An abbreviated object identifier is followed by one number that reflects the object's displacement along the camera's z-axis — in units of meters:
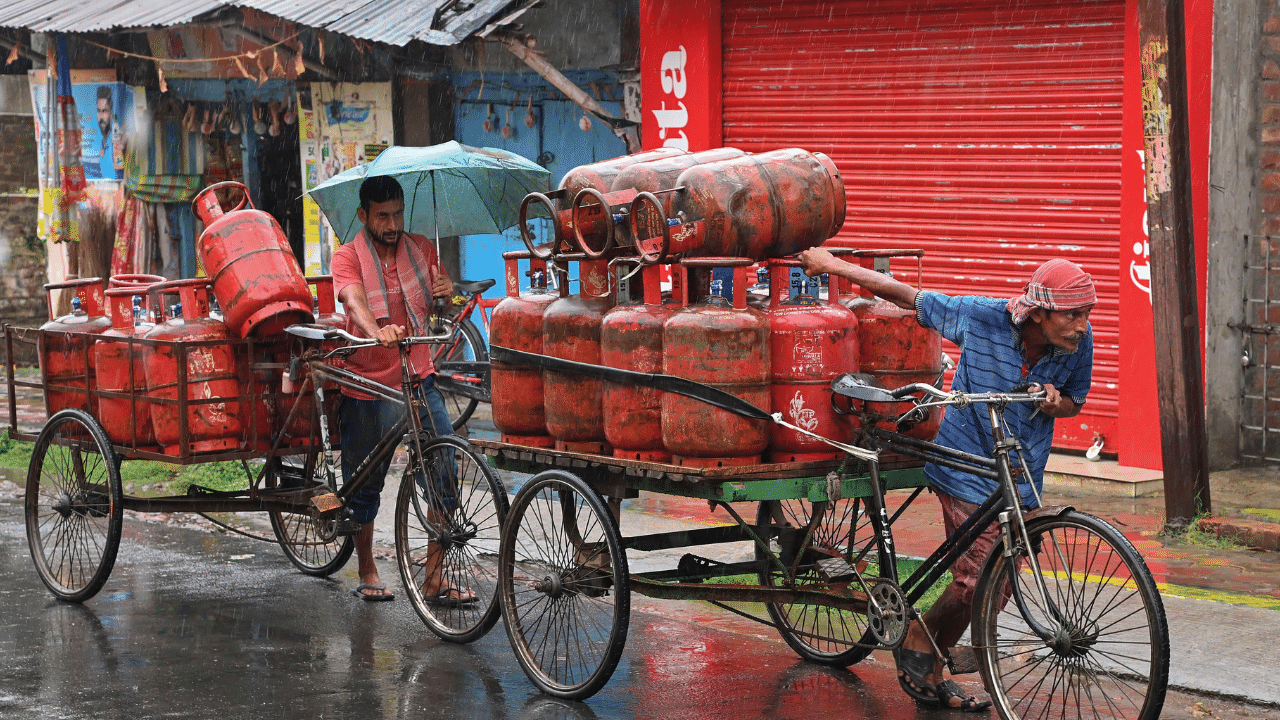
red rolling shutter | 9.41
